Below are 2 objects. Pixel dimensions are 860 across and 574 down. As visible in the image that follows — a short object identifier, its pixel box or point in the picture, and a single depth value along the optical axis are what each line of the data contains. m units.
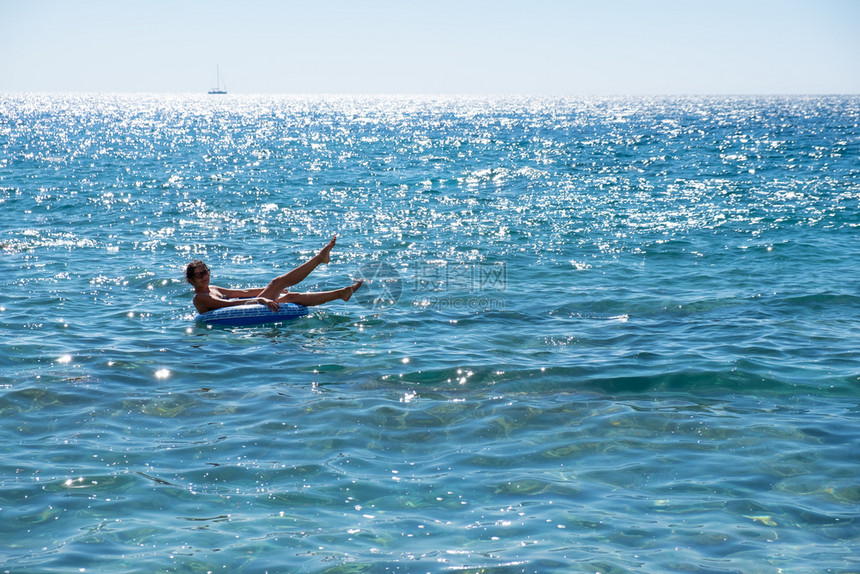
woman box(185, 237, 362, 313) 12.92
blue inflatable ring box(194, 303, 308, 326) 12.87
